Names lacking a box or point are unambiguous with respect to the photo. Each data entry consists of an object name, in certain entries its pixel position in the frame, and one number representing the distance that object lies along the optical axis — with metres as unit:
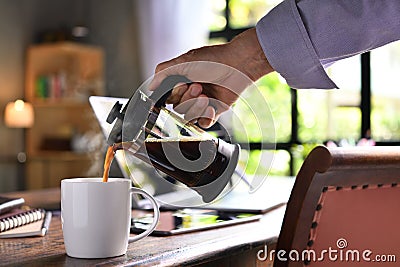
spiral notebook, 1.09
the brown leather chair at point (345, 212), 0.87
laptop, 1.28
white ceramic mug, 0.91
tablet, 1.13
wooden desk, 0.90
